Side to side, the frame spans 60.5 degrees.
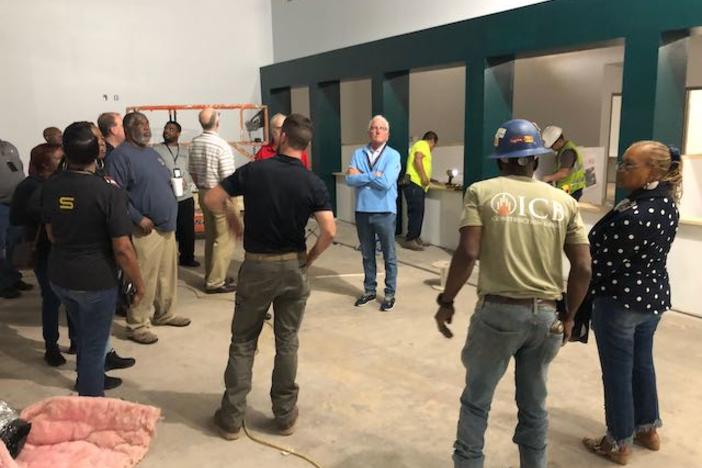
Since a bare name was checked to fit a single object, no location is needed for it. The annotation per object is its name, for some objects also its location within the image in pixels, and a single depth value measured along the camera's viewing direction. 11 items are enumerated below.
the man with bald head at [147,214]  3.83
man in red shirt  4.62
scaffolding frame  8.39
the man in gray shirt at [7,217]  5.33
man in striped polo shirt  4.83
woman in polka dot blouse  2.43
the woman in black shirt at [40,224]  3.47
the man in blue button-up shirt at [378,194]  4.75
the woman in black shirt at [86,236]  2.69
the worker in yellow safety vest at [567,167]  6.18
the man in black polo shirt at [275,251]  2.71
